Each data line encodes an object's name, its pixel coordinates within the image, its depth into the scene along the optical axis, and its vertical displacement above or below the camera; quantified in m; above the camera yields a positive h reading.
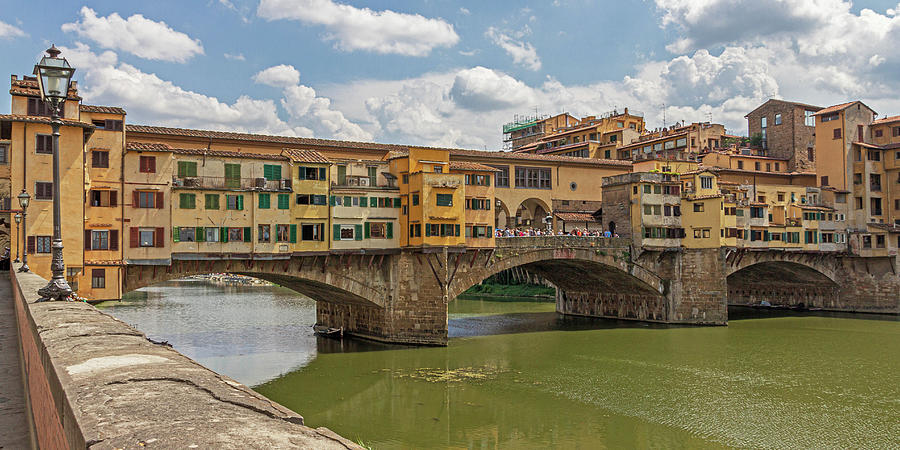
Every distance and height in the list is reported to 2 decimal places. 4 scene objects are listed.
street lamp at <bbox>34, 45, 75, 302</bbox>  11.44 +2.72
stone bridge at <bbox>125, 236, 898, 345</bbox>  37.66 -1.99
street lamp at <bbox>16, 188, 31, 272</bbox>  21.66 +1.79
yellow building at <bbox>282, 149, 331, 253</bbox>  36.28 +2.82
